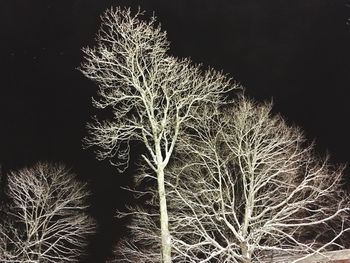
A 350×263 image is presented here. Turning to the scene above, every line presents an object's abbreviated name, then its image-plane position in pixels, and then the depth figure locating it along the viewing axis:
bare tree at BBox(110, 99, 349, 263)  24.19
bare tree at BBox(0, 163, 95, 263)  28.47
